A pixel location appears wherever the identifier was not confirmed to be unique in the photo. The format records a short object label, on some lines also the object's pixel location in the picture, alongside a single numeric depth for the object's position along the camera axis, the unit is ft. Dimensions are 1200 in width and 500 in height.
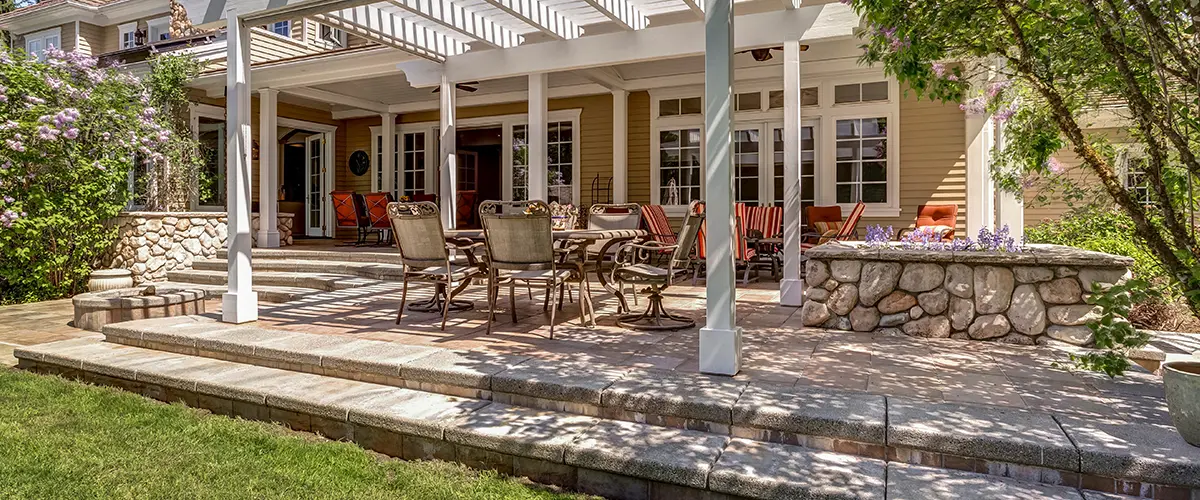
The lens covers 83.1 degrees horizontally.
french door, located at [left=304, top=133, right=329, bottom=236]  38.14
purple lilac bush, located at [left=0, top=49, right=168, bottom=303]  22.40
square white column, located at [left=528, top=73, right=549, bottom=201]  23.59
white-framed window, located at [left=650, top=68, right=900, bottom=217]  26.13
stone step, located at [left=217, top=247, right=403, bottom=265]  25.16
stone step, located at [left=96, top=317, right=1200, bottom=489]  7.06
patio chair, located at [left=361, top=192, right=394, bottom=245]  30.58
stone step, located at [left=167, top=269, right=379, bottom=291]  21.95
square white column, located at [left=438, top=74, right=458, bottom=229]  24.11
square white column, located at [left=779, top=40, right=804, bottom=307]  17.97
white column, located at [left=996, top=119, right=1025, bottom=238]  18.10
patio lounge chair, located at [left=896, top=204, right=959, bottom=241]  24.45
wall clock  37.42
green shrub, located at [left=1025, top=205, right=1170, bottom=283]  16.11
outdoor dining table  14.63
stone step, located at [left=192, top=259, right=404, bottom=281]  23.45
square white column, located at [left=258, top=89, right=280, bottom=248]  29.09
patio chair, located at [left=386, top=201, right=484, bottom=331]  14.67
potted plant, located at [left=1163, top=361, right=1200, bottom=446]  7.13
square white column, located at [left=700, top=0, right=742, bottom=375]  10.43
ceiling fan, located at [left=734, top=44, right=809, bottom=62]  20.98
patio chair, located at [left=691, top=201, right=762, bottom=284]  20.94
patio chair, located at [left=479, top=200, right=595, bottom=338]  13.42
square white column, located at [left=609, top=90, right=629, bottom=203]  29.78
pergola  10.53
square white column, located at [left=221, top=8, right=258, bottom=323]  15.94
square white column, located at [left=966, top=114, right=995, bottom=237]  21.30
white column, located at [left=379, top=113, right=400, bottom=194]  35.88
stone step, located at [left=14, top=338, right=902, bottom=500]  7.36
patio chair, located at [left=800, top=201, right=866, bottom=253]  21.66
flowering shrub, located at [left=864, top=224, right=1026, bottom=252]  13.75
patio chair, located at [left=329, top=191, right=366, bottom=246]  32.45
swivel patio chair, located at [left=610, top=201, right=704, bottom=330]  14.34
